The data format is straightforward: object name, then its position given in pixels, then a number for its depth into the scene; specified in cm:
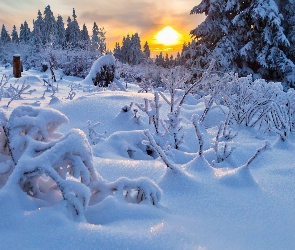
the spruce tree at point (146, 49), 9854
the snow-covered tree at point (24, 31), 7915
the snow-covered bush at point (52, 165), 124
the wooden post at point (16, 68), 966
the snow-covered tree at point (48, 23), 6950
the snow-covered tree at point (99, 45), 1902
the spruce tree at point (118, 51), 8325
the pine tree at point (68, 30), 7206
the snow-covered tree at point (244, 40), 1259
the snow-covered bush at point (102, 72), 985
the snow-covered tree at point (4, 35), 7581
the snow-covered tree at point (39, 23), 7194
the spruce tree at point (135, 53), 8123
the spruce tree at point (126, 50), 8281
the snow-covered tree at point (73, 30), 7112
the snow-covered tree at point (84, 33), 7519
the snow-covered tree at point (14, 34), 8250
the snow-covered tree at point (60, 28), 6975
